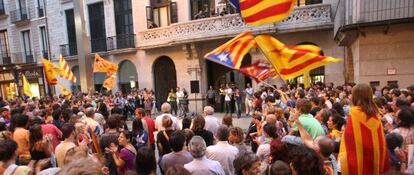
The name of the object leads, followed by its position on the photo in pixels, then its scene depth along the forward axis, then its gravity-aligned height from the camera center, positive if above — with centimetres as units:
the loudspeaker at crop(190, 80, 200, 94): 1934 -102
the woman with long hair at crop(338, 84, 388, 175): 335 -75
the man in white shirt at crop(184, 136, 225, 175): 377 -105
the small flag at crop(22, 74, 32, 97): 1560 -54
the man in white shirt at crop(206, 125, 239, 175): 439 -109
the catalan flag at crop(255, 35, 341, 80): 651 +12
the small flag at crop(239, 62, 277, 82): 924 -15
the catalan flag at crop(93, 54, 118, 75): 1575 +29
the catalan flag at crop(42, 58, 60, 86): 1397 +10
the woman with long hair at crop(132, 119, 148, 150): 569 -105
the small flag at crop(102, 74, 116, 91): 1555 -44
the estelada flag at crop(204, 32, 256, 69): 800 +38
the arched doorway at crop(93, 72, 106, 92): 2366 -44
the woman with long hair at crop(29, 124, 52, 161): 448 -91
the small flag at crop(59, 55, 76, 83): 1466 +13
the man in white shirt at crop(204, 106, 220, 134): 638 -100
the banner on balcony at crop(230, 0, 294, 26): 648 +107
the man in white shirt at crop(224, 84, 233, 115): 1670 -139
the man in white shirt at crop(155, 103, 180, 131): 637 -96
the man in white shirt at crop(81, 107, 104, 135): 627 -89
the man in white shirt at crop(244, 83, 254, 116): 1605 -148
